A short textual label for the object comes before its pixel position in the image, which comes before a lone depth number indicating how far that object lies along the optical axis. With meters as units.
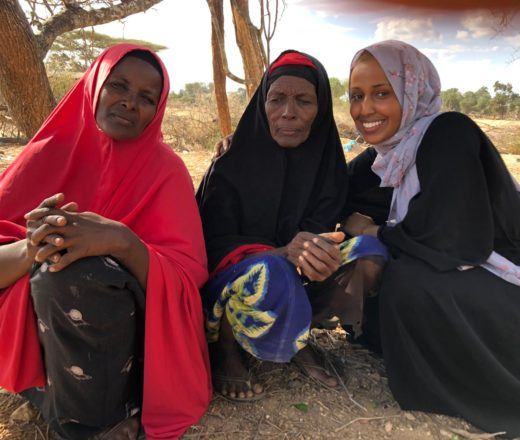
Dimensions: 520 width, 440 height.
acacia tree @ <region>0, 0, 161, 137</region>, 2.90
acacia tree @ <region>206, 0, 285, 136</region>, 5.32
